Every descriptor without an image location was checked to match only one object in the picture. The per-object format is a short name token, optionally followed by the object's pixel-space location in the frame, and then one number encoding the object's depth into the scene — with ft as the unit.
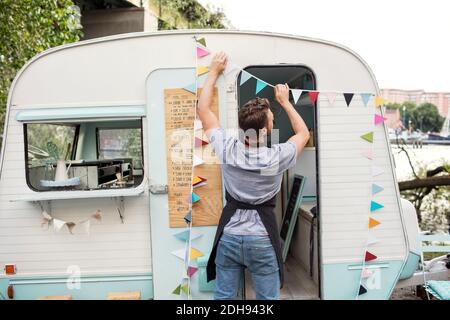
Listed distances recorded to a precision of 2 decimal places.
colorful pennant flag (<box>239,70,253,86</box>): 10.26
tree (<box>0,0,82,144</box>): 17.69
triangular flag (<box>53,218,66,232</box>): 10.46
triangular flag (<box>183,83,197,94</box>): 10.44
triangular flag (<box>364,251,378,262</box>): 10.77
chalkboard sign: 14.65
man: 8.55
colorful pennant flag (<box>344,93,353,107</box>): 10.52
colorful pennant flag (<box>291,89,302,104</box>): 10.11
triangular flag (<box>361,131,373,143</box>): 10.62
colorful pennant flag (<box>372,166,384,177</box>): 10.65
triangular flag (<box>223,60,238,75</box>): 10.44
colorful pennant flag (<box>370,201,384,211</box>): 10.71
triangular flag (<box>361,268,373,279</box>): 10.80
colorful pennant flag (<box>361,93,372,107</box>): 10.58
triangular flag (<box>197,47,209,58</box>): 10.39
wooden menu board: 10.47
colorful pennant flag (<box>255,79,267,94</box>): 10.05
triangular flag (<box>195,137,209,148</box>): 10.48
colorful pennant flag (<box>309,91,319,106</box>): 10.48
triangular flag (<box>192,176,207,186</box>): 10.51
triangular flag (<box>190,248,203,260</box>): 10.59
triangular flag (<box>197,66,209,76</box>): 10.37
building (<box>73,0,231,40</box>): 32.07
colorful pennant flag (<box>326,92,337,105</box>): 10.57
